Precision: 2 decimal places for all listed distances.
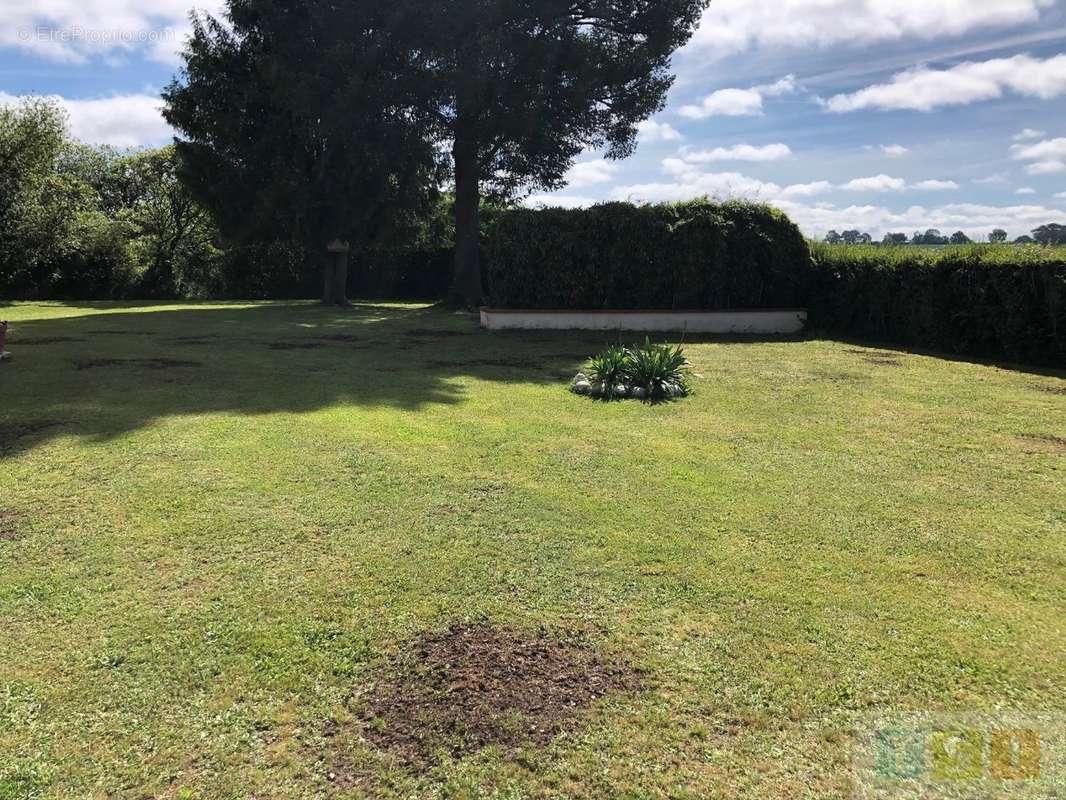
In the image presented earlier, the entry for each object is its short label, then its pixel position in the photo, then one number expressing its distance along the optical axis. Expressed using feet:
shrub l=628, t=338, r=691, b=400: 24.73
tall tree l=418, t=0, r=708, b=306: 55.01
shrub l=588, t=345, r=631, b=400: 24.93
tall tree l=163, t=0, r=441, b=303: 56.80
